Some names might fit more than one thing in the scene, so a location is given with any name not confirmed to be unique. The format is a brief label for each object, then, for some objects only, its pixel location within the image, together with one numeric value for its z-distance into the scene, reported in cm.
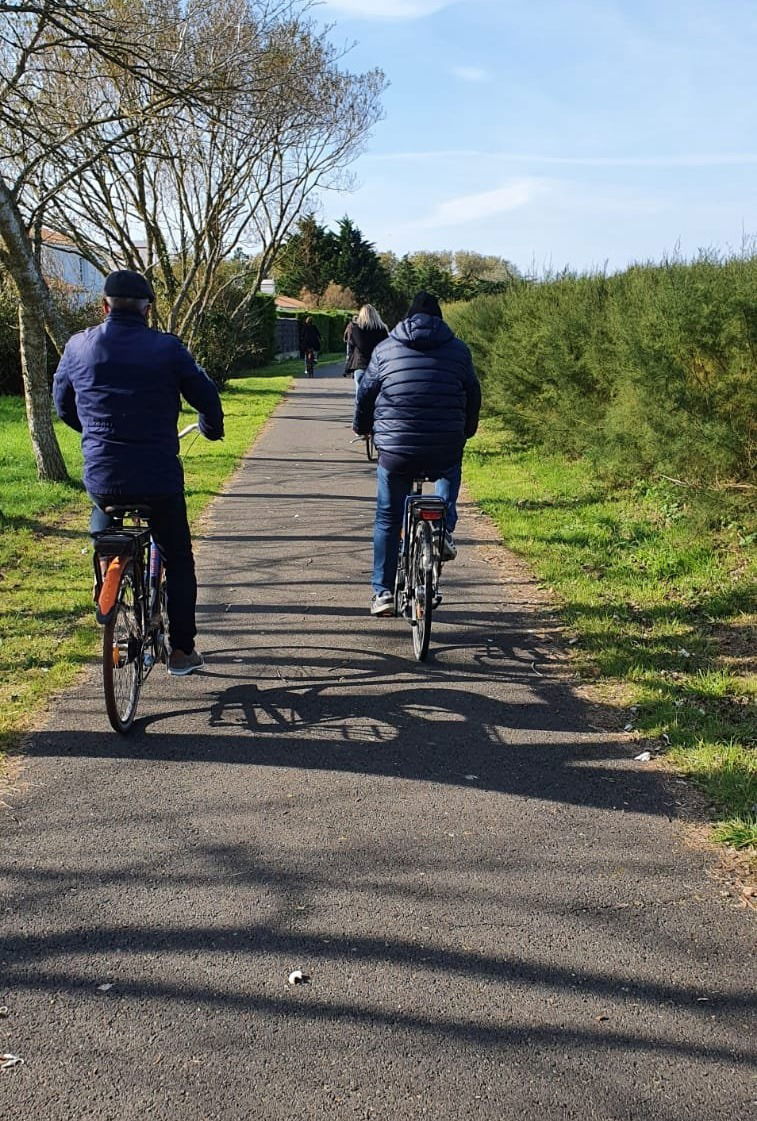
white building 2694
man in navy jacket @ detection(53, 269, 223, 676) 479
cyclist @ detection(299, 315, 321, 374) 3656
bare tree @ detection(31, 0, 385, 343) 1469
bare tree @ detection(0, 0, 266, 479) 907
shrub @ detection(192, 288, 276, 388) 2972
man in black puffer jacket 623
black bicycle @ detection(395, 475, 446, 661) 598
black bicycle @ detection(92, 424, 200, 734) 466
